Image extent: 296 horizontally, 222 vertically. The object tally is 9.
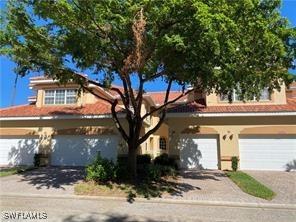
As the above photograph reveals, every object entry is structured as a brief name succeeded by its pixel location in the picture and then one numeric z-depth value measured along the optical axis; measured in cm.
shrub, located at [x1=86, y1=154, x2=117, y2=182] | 958
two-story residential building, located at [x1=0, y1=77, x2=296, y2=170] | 1393
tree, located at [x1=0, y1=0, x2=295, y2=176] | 723
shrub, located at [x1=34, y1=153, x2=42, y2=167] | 1477
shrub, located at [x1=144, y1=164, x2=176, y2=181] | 1041
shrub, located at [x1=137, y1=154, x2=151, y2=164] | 1405
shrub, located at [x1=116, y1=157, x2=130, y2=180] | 1013
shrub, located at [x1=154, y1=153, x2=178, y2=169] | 1362
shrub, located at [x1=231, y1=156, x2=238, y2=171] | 1361
